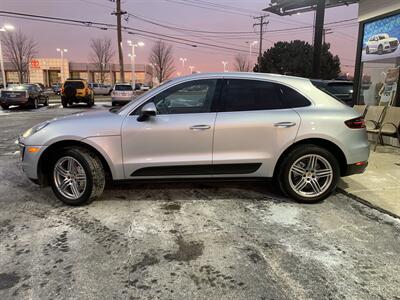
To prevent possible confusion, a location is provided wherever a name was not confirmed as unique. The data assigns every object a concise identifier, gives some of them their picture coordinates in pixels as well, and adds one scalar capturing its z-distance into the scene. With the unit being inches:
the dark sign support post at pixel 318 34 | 654.5
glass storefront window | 355.3
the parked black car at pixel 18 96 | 817.5
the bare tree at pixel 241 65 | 2709.2
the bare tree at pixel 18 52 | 2162.9
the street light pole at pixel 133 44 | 1313.6
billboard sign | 352.2
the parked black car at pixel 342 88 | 494.8
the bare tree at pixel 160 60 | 2353.6
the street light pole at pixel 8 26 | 1173.7
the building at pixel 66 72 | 3169.3
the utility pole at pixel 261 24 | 2204.7
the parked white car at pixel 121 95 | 978.1
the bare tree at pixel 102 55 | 2578.7
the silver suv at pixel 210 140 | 174.6
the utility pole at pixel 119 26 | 1310.8
